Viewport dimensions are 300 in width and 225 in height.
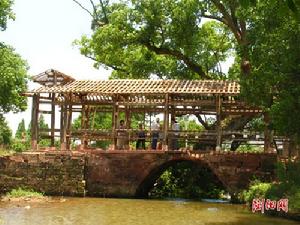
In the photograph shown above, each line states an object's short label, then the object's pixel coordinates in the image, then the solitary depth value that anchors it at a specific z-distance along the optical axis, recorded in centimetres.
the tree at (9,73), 2402
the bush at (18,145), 3988
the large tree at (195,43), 1598
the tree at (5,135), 4131
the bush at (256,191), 1707
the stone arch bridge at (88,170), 2197
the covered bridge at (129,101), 2198
